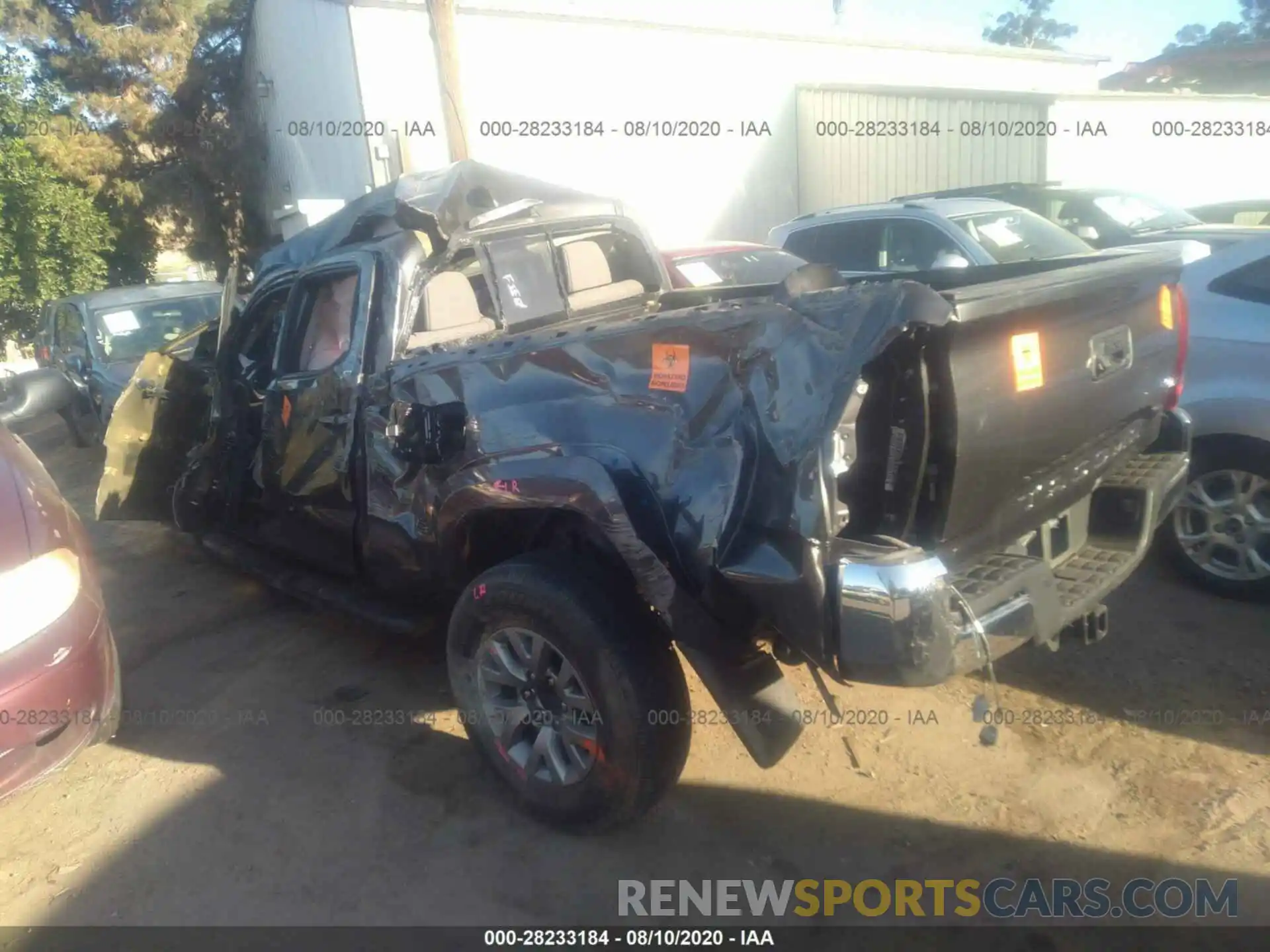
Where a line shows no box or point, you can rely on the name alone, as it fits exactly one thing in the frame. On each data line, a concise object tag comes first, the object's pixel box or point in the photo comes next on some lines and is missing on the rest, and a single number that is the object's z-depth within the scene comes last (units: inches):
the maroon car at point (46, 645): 115.6
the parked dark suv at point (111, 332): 336.8
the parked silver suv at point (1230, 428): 162.1
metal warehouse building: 528.1
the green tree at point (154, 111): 777.6
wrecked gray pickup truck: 92.0
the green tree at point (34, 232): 607.5
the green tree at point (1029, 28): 2374.5
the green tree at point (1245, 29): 1815.9
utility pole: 385.1
